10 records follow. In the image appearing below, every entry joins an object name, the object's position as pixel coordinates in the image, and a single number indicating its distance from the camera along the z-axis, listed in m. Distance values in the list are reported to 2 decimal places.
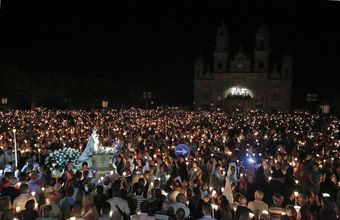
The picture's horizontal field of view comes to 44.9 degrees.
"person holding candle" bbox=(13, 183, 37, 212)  7.18
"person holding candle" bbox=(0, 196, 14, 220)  6.21
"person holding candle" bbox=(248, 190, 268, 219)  7.38
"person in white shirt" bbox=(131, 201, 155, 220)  6.44
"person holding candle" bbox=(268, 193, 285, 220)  6.55
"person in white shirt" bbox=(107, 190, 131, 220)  7.20
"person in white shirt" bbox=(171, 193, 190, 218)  7.23
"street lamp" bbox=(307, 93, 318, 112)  23.67
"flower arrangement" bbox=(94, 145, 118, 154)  11.90
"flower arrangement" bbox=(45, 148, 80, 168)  11.87
